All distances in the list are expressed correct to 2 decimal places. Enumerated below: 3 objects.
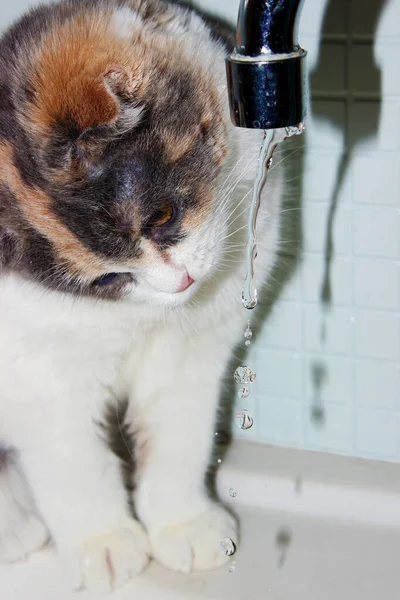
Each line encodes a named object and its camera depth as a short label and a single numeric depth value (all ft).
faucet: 1.92
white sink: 2.51
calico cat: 2.14
